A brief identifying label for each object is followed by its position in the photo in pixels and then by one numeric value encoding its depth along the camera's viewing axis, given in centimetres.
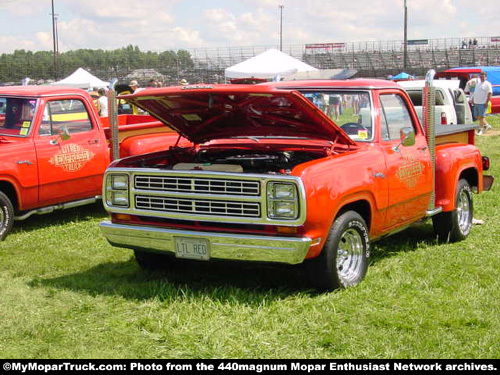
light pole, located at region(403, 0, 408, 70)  5056
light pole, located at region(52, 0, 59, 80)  5234
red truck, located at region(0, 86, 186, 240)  823
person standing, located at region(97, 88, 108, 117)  1540
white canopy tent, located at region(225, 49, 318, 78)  2561
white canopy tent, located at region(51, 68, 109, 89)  3152
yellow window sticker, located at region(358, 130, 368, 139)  623
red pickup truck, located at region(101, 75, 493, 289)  522
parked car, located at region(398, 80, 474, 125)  1338
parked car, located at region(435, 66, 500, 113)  2948
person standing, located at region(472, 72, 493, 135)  2120
